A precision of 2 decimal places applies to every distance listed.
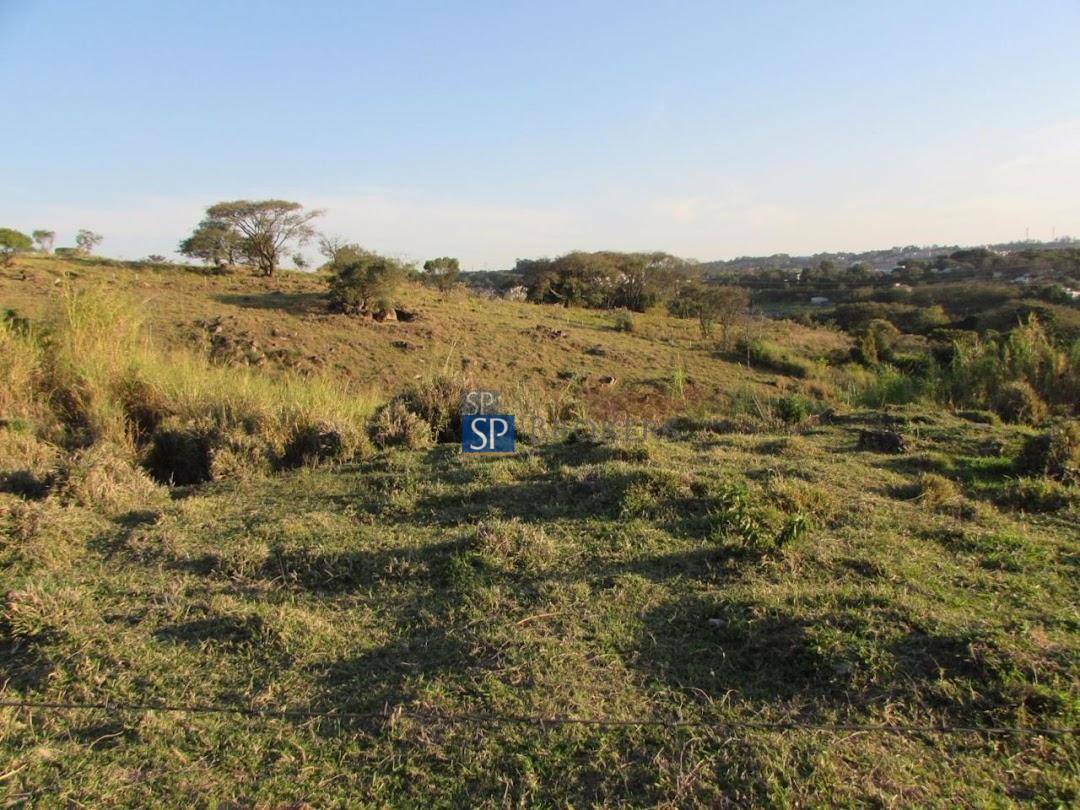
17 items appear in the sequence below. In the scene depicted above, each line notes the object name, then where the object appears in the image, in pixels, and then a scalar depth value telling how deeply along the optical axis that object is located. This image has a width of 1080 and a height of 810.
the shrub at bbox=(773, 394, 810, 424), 7.06
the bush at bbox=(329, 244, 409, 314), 18.02
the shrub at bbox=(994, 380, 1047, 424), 7.75
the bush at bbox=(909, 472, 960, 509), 4.44
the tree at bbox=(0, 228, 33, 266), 20.27
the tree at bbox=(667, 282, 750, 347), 24.70
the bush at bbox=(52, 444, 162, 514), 4.61
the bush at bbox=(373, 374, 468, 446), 6.27
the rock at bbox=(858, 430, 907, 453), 5.82
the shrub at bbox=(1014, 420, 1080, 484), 4.86
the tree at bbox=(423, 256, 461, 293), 27.78
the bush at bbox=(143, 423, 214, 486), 5.85
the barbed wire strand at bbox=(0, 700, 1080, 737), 2.30
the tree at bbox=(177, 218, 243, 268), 23.02
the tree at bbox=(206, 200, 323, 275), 23.34
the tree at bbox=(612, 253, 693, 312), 34.28
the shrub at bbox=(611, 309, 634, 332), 23.34
